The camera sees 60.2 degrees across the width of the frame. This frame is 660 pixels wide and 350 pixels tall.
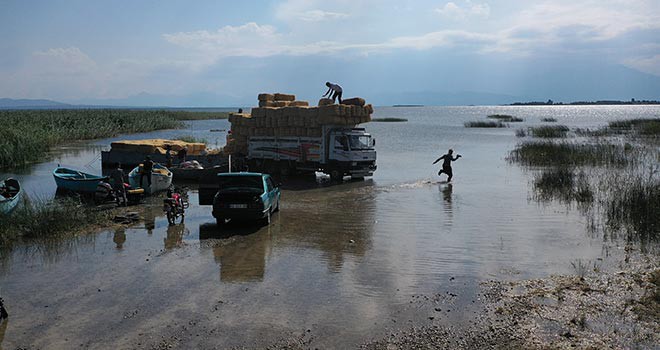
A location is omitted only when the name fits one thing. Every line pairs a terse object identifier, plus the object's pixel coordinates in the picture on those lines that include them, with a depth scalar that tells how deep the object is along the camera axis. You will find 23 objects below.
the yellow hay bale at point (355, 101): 23.78
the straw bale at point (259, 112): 26.28
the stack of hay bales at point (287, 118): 23.42
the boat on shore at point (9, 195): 14.14
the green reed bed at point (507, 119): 96.76
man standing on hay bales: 24.61
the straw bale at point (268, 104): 27.36
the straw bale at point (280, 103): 27.45
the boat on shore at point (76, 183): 18.89
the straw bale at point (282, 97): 28.15
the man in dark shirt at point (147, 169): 19.42
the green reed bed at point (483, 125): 78.71
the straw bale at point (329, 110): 23.05
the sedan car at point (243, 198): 13.93
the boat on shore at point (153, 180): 19.94
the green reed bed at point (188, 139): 40.83
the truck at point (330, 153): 23.77
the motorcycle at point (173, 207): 15.03
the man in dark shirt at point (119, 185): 17.89
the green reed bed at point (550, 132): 51.22
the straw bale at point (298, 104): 27.31
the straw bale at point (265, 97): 27.59
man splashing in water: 24.14
